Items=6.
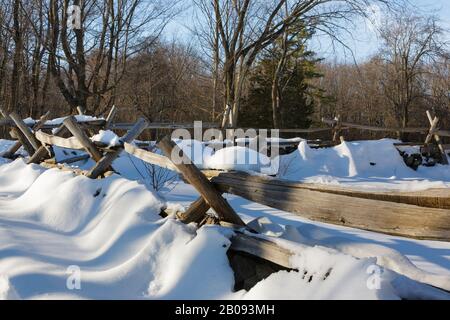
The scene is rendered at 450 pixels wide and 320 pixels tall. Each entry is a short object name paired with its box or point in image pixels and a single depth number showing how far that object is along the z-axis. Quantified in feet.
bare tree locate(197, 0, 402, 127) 50.26
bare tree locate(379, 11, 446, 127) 91.83
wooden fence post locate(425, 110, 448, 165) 45.47
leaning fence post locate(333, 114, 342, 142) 46.24
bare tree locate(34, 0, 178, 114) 49.77
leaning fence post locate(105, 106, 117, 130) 28.68
